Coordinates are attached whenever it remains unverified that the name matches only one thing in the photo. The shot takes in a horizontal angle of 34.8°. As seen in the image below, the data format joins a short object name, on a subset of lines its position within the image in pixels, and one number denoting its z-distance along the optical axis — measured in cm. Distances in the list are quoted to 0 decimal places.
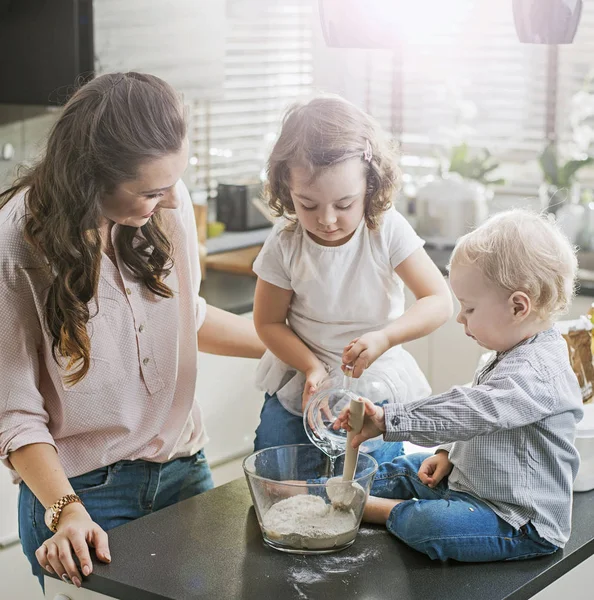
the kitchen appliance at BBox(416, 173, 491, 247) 337
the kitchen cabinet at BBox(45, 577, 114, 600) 117
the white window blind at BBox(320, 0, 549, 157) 350
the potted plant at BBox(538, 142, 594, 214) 324
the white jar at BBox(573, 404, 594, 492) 135
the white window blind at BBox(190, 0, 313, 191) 319
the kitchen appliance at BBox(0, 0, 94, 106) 241
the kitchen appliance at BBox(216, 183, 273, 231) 311
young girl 147
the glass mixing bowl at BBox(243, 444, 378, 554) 118
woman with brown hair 131
